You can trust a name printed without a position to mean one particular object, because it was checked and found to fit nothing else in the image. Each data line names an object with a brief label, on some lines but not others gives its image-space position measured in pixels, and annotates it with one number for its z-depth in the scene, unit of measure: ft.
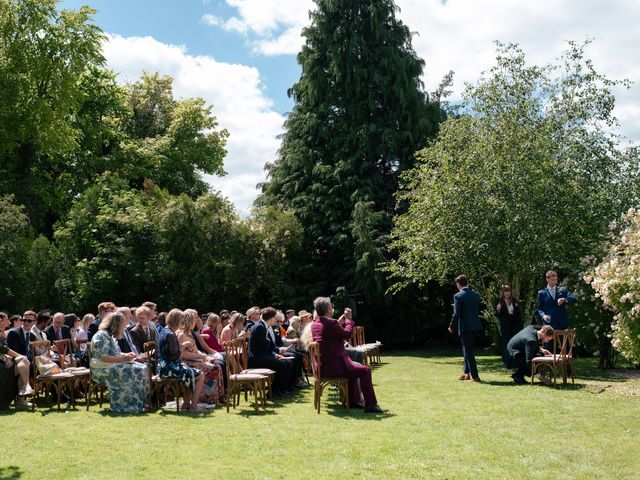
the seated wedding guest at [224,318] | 50.54
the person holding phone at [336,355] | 32.48
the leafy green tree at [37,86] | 92.63
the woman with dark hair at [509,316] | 47.19
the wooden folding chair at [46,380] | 34.76
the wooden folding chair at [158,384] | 33.91
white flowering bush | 36.81
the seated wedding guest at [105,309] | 39.50
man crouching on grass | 40.93
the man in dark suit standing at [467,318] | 43.06
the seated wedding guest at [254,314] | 40.34
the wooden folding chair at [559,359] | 38.83
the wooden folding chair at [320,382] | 32.55
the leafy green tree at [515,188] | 55.72
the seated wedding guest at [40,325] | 39.93
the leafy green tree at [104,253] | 77.15
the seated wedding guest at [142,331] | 38.32
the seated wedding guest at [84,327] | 44.29
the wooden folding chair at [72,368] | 35.60
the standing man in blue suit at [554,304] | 43.39
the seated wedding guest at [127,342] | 36.27
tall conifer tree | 85.61
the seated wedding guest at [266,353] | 38.19
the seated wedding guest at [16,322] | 40.14
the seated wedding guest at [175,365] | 33.88
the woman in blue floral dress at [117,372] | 33.73
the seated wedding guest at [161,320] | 40.29
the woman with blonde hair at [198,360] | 35.99
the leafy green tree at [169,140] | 112.88
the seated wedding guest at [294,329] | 49.37
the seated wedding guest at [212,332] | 42.57
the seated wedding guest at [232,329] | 40.83
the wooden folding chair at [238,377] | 33.30
